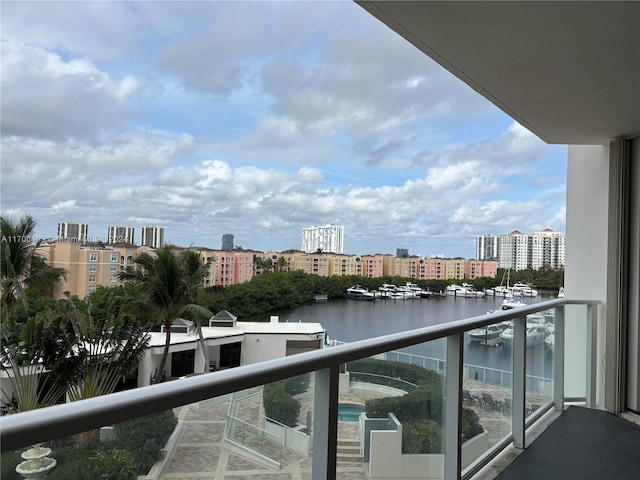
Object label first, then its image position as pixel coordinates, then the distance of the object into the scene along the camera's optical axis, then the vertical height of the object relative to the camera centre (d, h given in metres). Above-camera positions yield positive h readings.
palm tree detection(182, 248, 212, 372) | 30.83 -1.65
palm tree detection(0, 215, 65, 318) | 27.17 -0.99
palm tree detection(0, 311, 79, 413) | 22.34 -5.41
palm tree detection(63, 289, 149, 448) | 24.56 -5.27
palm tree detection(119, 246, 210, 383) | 29.84 -2.16
